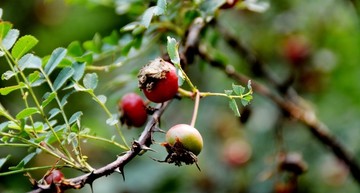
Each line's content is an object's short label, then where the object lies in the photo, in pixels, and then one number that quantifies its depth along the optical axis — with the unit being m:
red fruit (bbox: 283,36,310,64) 0.80
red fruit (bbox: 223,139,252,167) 0.80
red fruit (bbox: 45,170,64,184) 0.42
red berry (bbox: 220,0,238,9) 0.48
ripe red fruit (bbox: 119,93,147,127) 0.47
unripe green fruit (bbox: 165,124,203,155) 0.41
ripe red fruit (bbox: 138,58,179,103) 0.42
